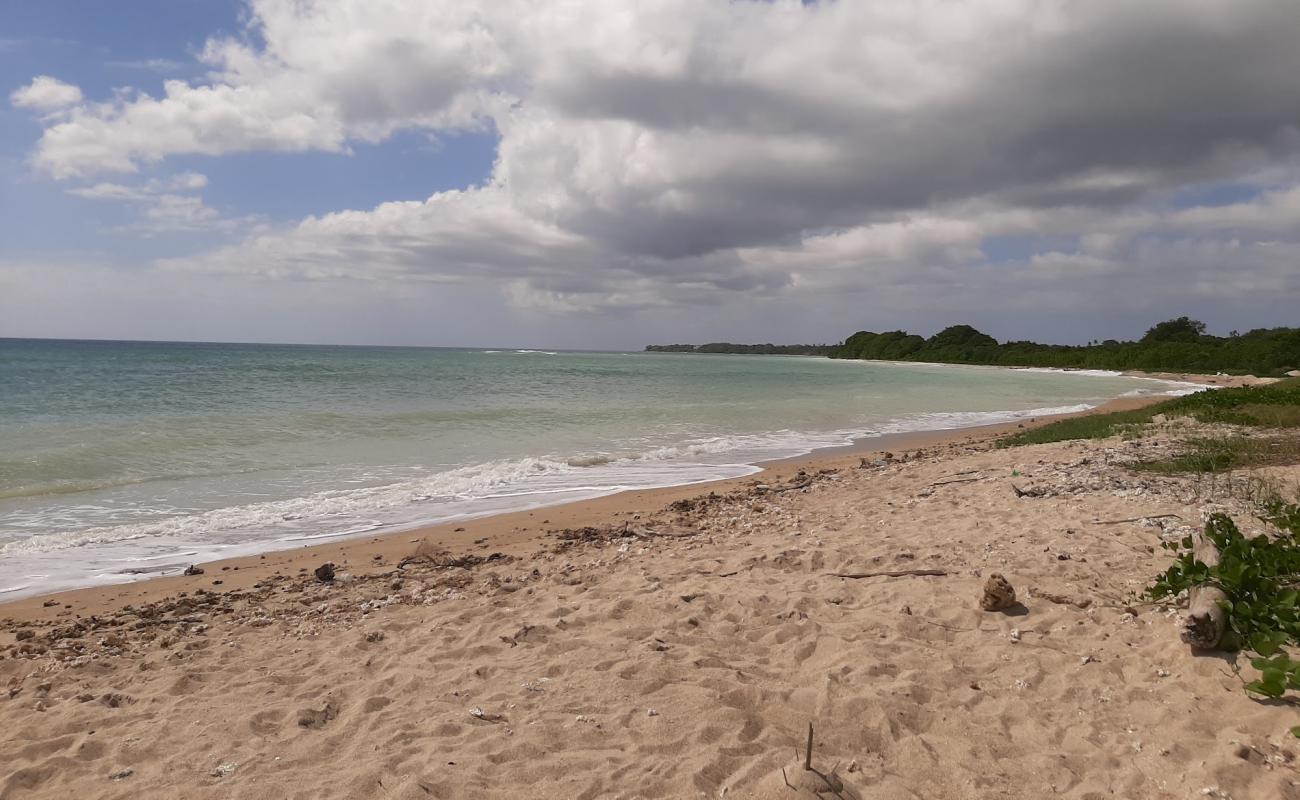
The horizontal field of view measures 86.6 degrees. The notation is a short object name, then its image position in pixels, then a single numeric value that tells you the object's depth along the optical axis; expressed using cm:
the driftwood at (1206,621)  399
